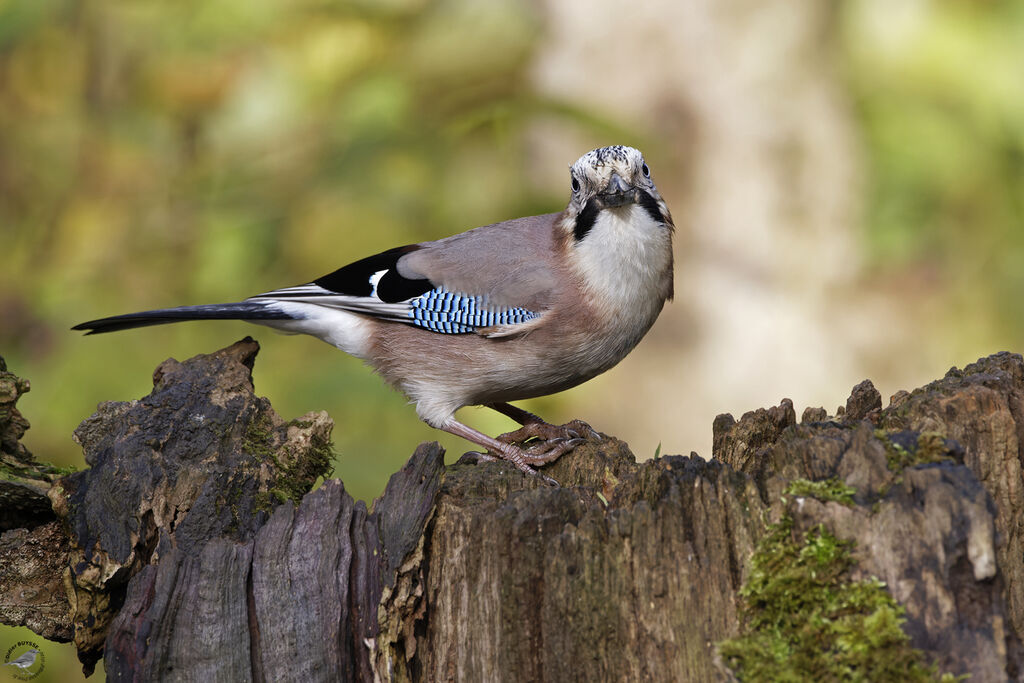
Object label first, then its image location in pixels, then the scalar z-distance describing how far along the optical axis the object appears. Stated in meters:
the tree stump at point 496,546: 5.93
